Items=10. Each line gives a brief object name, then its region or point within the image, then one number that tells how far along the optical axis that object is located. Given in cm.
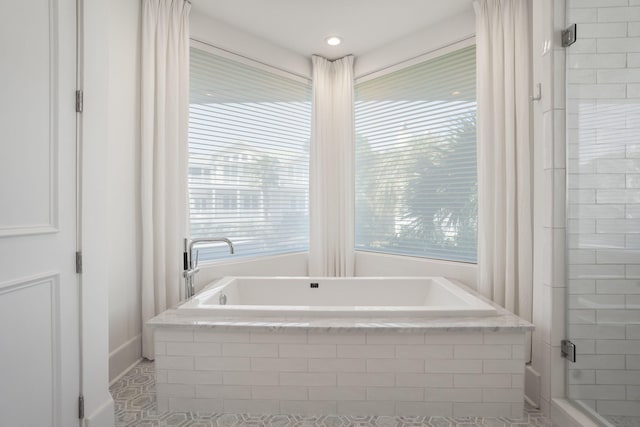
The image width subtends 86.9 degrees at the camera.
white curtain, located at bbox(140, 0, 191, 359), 229
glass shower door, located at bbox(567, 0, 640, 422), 142
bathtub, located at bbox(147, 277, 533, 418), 168
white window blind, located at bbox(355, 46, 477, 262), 269
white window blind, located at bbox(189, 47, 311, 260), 274
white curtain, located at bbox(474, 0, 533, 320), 213
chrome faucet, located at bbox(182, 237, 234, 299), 223
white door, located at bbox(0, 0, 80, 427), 112
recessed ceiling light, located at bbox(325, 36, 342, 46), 298
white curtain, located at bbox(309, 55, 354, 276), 329
